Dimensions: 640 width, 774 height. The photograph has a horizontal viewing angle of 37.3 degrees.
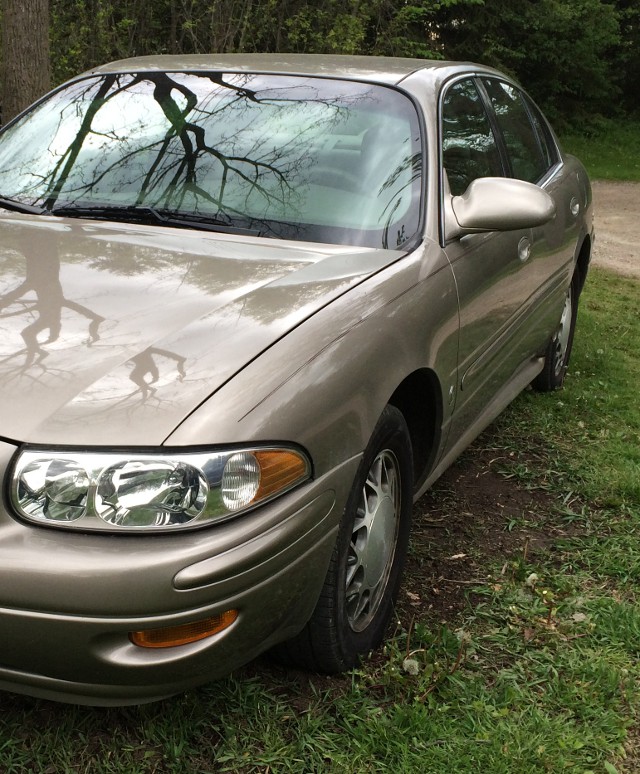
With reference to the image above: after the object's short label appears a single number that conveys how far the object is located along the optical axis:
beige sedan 1.82
